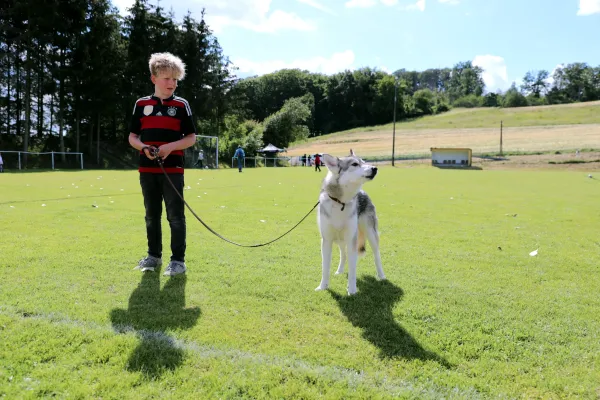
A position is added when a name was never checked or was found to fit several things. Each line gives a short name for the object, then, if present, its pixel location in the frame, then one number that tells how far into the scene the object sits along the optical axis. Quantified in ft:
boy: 15.56
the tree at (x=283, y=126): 206.28
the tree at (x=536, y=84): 484.33
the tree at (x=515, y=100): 442.50
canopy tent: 176.40
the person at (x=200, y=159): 121.30
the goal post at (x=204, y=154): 128.47
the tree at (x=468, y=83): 533.96
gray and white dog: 14.10
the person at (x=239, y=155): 107.97
